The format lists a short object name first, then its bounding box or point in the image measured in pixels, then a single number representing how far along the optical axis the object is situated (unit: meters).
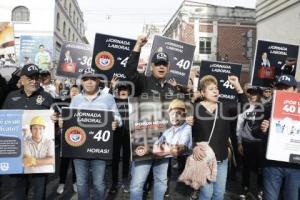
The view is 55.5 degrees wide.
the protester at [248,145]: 4.63
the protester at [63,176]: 4.62
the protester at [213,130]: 3.32
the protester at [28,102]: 3.40
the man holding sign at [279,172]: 3.13
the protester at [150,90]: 3.31
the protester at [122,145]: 4.73
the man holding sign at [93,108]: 3.49
